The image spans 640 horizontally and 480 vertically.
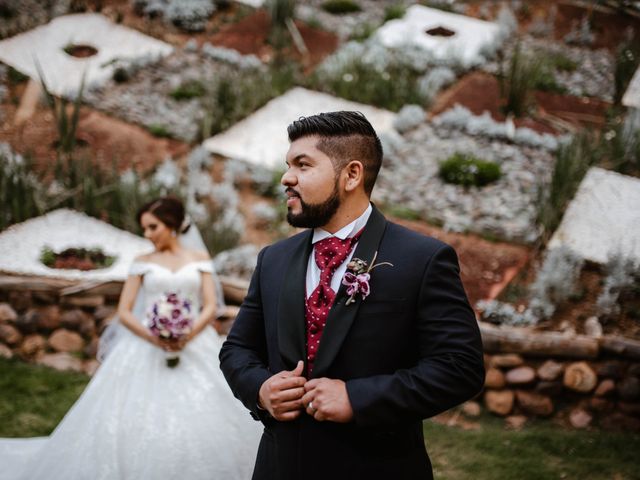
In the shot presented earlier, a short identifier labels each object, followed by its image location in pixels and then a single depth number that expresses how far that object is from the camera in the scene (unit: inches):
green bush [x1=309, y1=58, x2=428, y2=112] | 336.5
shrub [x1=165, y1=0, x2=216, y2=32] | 399.5
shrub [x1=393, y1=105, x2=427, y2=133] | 317.4
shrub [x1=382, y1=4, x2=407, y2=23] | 422.6
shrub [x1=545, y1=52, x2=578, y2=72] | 368.5
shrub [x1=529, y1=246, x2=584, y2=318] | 213.2
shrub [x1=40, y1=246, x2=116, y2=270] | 238.4
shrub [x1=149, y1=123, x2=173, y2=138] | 309.0
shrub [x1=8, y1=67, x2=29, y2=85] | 331.9
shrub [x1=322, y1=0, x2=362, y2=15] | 436.6
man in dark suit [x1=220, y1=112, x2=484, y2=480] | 92.5
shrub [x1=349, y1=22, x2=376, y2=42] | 398.0
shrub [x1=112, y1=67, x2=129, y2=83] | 342.6
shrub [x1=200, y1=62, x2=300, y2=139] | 313.0
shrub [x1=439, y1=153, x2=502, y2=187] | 278.8
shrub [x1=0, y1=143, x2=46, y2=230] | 246.7
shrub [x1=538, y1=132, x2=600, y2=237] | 239.8
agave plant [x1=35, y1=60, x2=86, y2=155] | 260.6
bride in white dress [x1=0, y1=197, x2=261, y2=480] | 158.6
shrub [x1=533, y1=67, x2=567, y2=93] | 348.5
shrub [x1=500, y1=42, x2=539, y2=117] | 313.1
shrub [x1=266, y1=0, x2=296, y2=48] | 385.4
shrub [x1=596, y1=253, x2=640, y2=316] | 210.5
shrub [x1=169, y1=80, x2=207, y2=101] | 336.2
